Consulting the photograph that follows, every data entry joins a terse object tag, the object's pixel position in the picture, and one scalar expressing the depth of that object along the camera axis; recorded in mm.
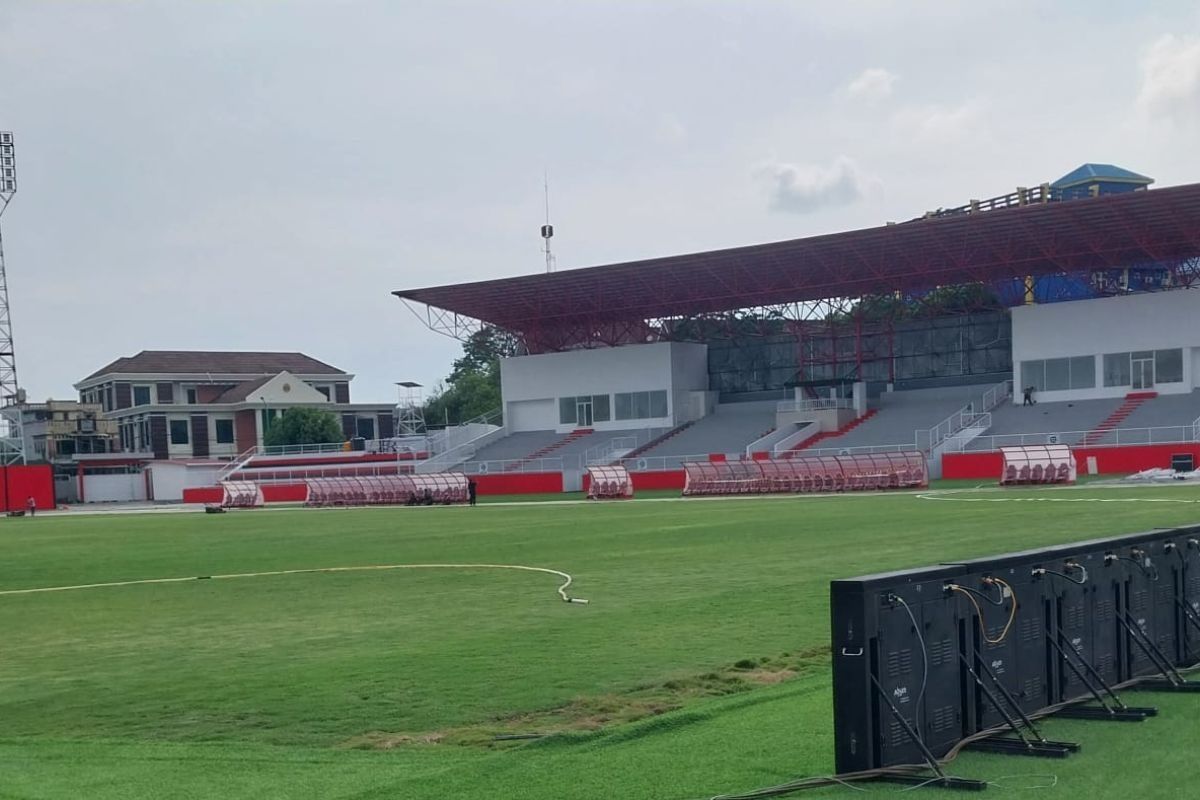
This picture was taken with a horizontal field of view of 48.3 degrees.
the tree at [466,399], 131375
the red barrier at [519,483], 73062
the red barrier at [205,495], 87062
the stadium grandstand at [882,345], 62656
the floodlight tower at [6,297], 90438
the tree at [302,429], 106938
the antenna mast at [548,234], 95500
